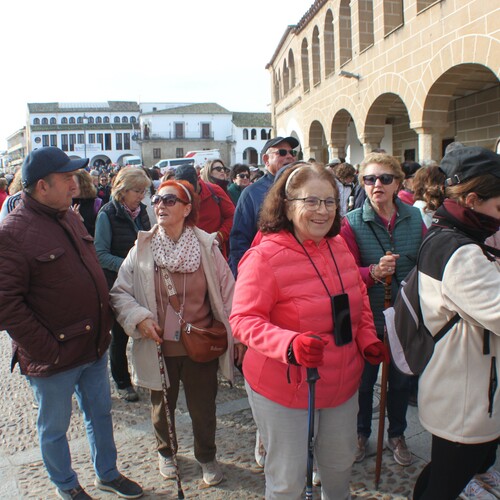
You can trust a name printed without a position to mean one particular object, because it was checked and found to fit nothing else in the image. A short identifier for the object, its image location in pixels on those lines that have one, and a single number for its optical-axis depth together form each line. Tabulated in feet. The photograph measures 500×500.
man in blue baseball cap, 8.08
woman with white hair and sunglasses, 10.17
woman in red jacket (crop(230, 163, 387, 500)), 6.86
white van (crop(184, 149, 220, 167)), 135.13
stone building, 28.19
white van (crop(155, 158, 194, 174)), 131.23
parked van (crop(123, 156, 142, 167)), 151.64
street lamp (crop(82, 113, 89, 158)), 225.97
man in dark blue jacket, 11.91
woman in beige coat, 9.64
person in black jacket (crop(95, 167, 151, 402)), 13.44
